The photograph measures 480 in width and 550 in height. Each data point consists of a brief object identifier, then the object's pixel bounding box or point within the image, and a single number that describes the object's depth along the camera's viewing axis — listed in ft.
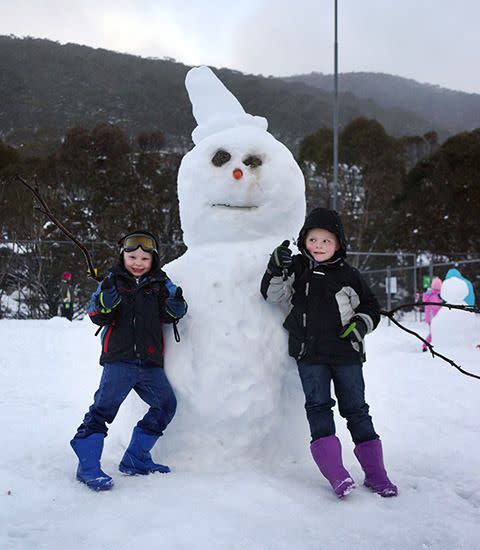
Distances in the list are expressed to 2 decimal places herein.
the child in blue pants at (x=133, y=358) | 7.67
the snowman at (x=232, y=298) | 7.92
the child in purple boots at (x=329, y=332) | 7.55
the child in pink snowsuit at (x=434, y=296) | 25.94
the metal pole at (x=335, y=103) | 38.99
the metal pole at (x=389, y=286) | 38.40
